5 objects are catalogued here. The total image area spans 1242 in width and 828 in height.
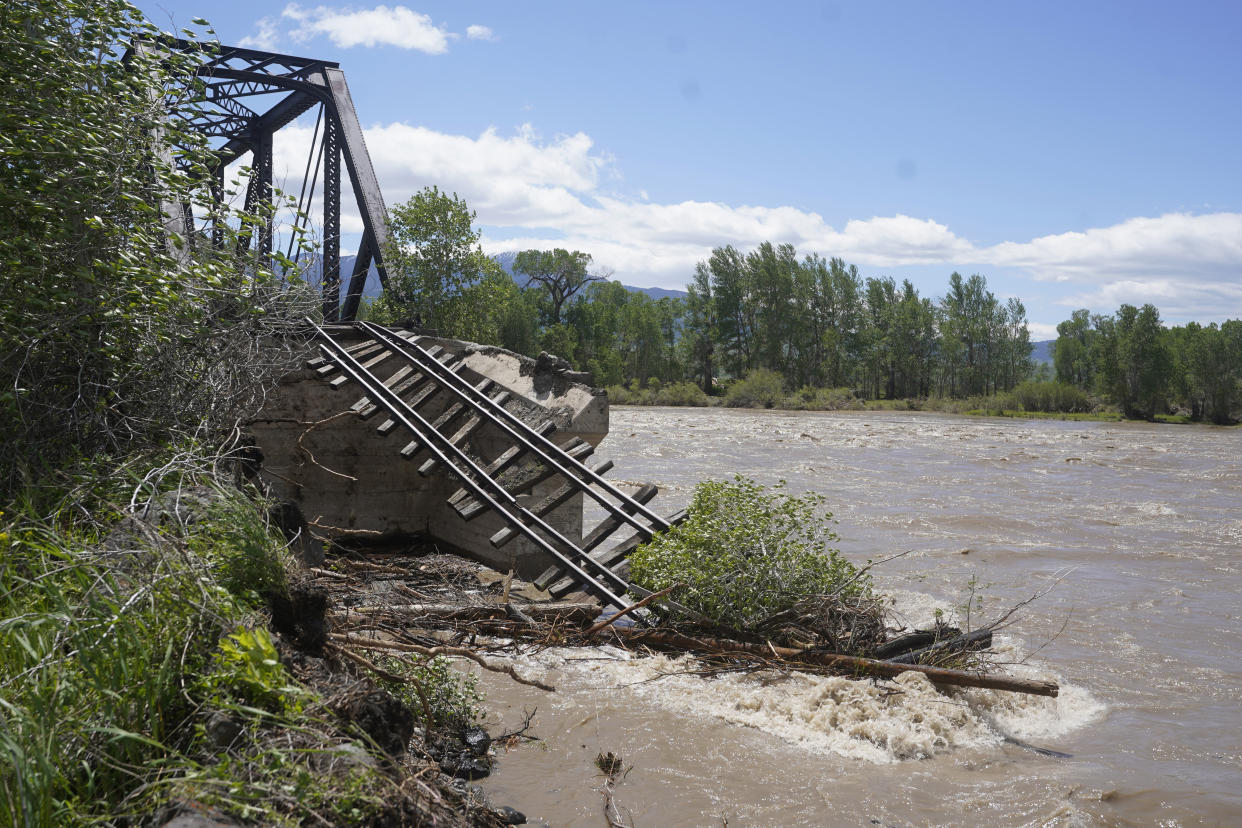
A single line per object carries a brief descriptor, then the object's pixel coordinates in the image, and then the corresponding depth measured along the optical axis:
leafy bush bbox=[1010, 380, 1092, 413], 66.25
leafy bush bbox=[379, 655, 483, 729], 4.66
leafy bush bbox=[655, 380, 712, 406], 67.56
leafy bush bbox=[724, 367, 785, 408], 66.25
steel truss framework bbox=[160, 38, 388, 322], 18.44
